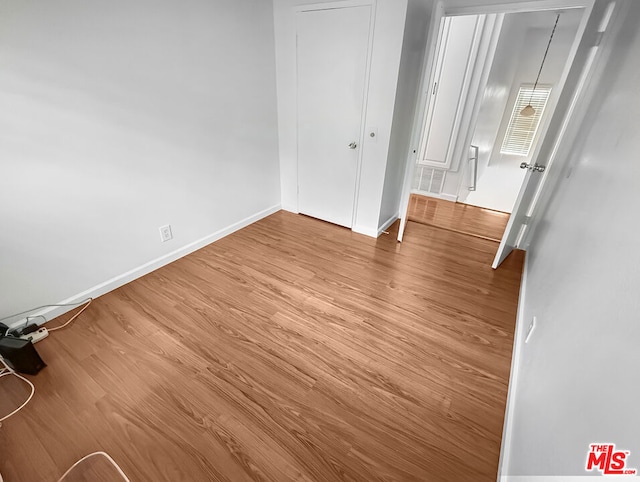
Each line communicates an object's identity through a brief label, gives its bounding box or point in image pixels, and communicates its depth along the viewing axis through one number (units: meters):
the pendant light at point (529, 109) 4.56
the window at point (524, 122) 4.66
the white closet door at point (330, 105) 2.47
